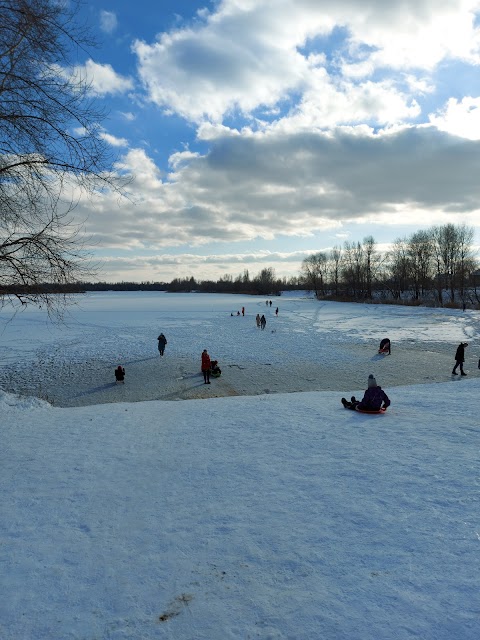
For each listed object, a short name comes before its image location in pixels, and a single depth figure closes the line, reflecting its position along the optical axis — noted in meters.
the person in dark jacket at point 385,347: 18.61
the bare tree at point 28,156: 4.67
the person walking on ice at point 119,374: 13.30
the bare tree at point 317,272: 101.12
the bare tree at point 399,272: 71.12
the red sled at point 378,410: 7.27
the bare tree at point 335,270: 93.91
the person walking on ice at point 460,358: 13.66
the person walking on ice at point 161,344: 18.03
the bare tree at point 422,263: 66.06
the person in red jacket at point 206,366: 13.32
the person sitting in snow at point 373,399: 7.22
